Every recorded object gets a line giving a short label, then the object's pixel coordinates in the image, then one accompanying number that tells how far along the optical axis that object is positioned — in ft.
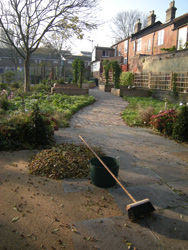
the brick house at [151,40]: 68.48
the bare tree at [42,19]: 55.31
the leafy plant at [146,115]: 28.99
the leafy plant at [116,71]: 62.90
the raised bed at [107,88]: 70.28
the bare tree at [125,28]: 156.87
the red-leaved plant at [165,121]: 23.72
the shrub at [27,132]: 17.56
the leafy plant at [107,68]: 68.80
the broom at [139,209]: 8.72
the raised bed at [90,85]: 80.25
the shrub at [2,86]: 58.63
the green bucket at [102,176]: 11.35
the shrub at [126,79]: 66.95
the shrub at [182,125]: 21.39
